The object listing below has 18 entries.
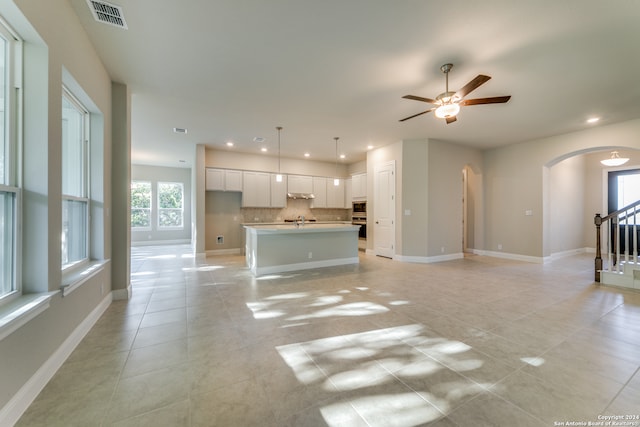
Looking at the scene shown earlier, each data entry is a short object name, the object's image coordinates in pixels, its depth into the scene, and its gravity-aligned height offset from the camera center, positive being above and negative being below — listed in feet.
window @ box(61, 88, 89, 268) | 8.68 +1.31
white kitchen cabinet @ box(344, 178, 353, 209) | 29.07 +2.51
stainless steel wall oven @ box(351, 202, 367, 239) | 27.05 -0.19
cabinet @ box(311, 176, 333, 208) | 27.91 +2.57
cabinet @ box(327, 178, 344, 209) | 28.84 +2.32
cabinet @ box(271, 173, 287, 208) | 25.73 +2.29
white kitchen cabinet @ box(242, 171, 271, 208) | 24.54 +2.57
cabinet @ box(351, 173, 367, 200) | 26.48 +3.05
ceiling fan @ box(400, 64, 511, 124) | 10.03 +4.68
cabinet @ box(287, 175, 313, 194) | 26.53 +3.37
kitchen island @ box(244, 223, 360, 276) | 16.34 -2.38
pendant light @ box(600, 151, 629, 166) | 20.10 +4.25
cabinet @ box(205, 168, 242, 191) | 23.12 +3.38
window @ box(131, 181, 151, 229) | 29.58 +1.40
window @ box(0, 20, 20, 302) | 5.49 +1.14
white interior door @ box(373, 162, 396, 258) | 21.89 +0.46
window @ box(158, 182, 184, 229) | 31.14 +1.36
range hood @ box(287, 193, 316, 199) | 26.50 +2.07
